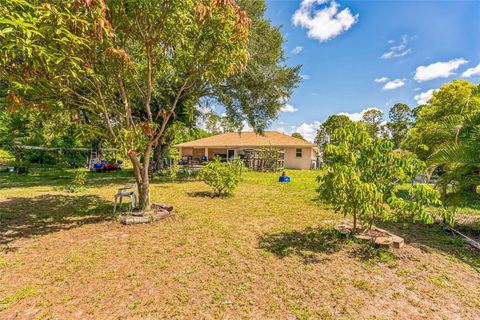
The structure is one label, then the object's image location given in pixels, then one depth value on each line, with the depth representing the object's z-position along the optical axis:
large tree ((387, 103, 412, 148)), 42.59
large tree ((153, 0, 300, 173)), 12.11
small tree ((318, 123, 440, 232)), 3.79
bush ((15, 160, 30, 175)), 15.14
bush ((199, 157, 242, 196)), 9.23
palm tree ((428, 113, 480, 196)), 4.85
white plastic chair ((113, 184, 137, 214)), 6.35
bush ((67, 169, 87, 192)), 7.34
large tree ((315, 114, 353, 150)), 44.54
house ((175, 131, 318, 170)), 25.35
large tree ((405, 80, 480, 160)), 5.74
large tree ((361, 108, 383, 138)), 46.92
